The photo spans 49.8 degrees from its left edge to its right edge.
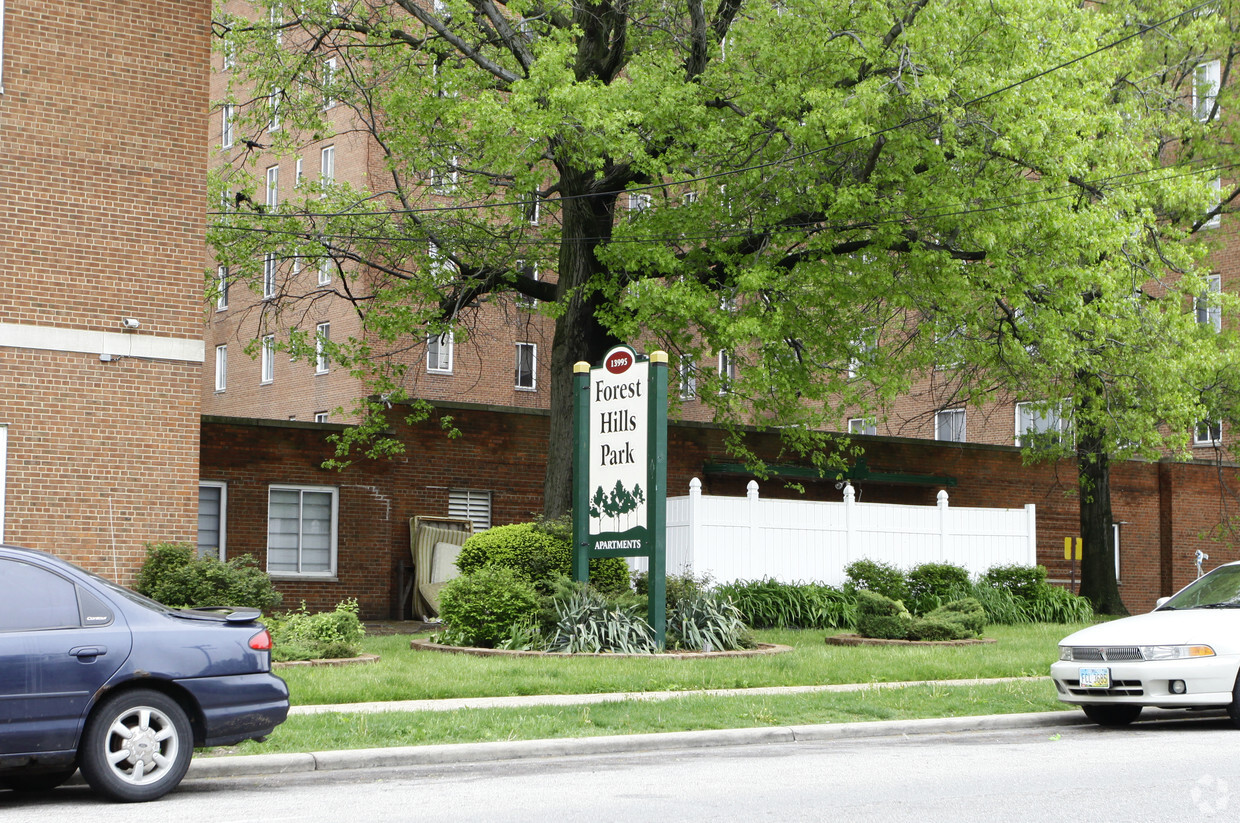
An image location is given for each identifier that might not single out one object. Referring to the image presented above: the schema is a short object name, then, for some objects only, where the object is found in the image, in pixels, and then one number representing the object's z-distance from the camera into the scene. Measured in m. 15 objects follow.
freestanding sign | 16.11
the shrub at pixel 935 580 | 23.41
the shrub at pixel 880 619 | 18.30
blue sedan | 7.83
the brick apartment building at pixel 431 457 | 23.44
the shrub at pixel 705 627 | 16.36
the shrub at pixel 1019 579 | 24.61
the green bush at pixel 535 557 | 17.12
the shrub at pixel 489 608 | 16.17
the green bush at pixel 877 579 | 22.61
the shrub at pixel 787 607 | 21.39
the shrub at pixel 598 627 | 15.83
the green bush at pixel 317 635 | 14.36
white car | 11.01
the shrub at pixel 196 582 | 15.55
